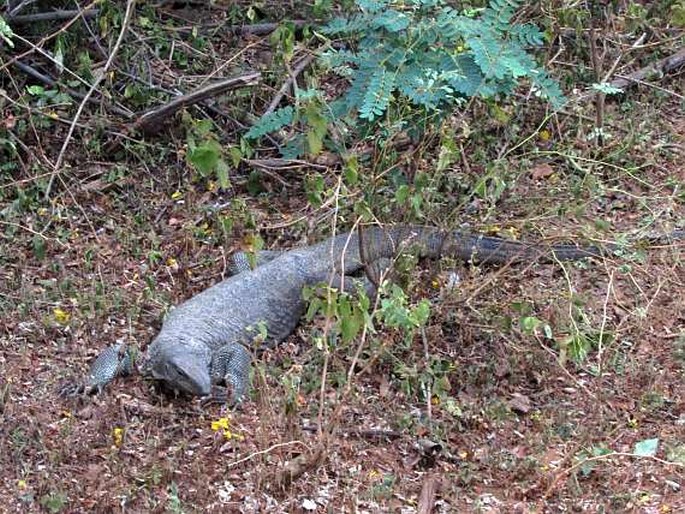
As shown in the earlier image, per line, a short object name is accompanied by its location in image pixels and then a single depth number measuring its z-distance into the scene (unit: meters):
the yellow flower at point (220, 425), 9.41
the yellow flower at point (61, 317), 10.90
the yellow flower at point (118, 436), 9.22
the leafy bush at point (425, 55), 9.73
